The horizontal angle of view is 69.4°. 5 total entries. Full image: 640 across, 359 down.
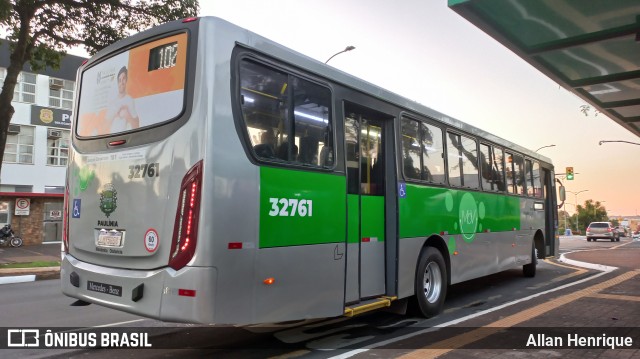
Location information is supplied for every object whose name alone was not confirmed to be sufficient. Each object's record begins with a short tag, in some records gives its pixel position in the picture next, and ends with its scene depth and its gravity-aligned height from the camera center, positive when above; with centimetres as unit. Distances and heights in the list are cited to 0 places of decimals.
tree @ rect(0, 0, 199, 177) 1378 +605
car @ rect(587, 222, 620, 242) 4025 -70
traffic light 3366 +369
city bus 411 +37
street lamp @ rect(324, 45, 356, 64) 1883 +705
